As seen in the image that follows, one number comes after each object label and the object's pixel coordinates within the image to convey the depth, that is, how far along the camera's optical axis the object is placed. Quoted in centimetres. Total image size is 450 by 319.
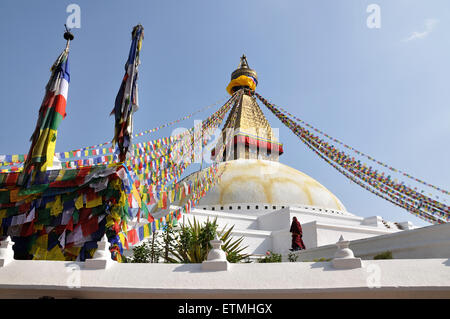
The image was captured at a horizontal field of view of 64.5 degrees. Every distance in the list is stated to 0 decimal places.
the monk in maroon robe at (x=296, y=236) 1158
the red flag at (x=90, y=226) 657
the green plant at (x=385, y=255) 807
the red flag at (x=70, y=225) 668
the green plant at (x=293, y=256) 1012
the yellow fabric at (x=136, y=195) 718
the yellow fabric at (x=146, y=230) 802
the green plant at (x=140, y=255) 877
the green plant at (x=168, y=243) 776
